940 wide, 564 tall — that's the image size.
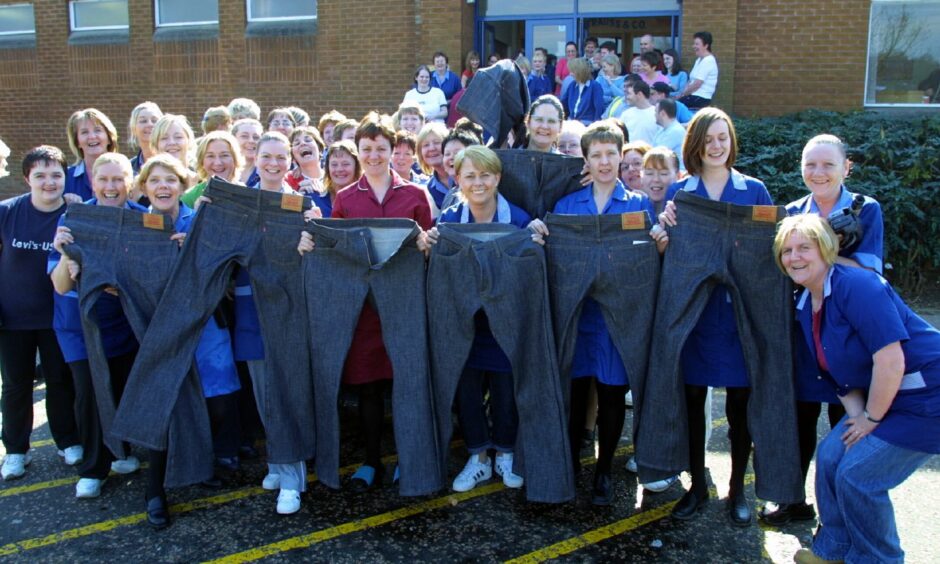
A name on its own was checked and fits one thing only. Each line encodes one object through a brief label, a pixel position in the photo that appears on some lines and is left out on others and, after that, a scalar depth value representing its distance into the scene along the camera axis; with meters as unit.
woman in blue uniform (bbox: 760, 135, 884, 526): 3.84
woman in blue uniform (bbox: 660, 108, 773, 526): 4.16
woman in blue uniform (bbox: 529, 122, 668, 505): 4.31
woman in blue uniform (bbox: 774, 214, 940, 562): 3.37
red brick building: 11.50
